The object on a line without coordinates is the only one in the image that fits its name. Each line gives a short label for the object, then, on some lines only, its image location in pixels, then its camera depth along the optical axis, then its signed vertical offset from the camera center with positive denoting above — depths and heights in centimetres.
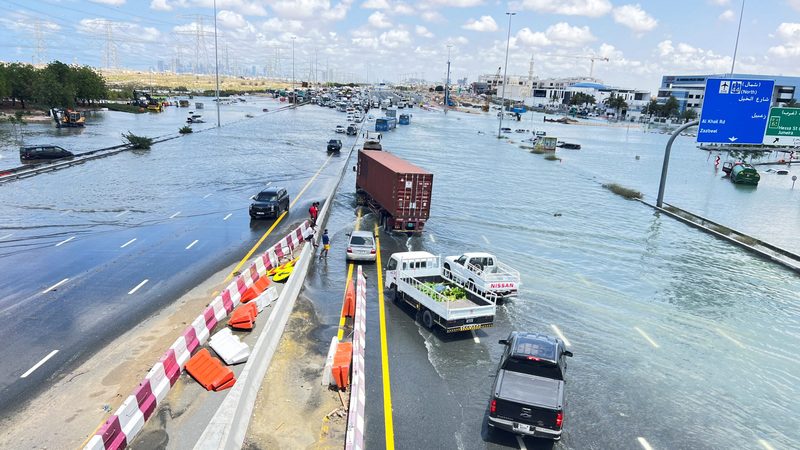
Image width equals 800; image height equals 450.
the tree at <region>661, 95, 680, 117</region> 19746 +1126
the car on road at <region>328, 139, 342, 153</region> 6569 -408
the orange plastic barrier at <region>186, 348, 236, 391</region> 1270 -698
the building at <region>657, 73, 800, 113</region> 18425 +1895
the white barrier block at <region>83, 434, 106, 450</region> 926 -645
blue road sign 3281 +171
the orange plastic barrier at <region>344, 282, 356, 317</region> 1777 -684
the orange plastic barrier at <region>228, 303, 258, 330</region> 1605 -684
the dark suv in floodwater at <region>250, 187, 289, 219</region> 3059 -584
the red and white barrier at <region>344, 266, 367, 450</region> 1017 -665
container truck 2895 -466
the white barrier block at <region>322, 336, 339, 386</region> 1304 -680
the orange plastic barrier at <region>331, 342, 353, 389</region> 1284 -665
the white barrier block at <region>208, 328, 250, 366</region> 1392 -690
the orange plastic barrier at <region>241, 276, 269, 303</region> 1842 -690
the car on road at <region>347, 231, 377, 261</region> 2392 -642
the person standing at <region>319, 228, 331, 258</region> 2450 -644
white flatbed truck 1648 -633
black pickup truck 1091 -617
